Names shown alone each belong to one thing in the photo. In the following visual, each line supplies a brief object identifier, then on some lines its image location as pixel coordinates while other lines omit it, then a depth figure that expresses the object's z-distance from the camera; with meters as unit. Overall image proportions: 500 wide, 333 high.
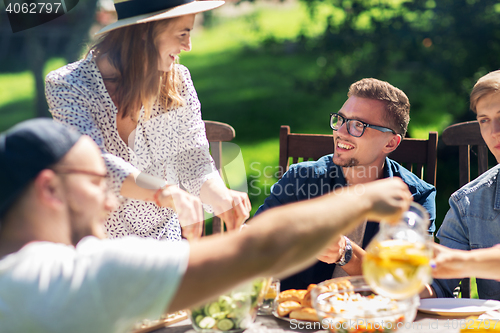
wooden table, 1.42
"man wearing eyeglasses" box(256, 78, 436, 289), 2.53
